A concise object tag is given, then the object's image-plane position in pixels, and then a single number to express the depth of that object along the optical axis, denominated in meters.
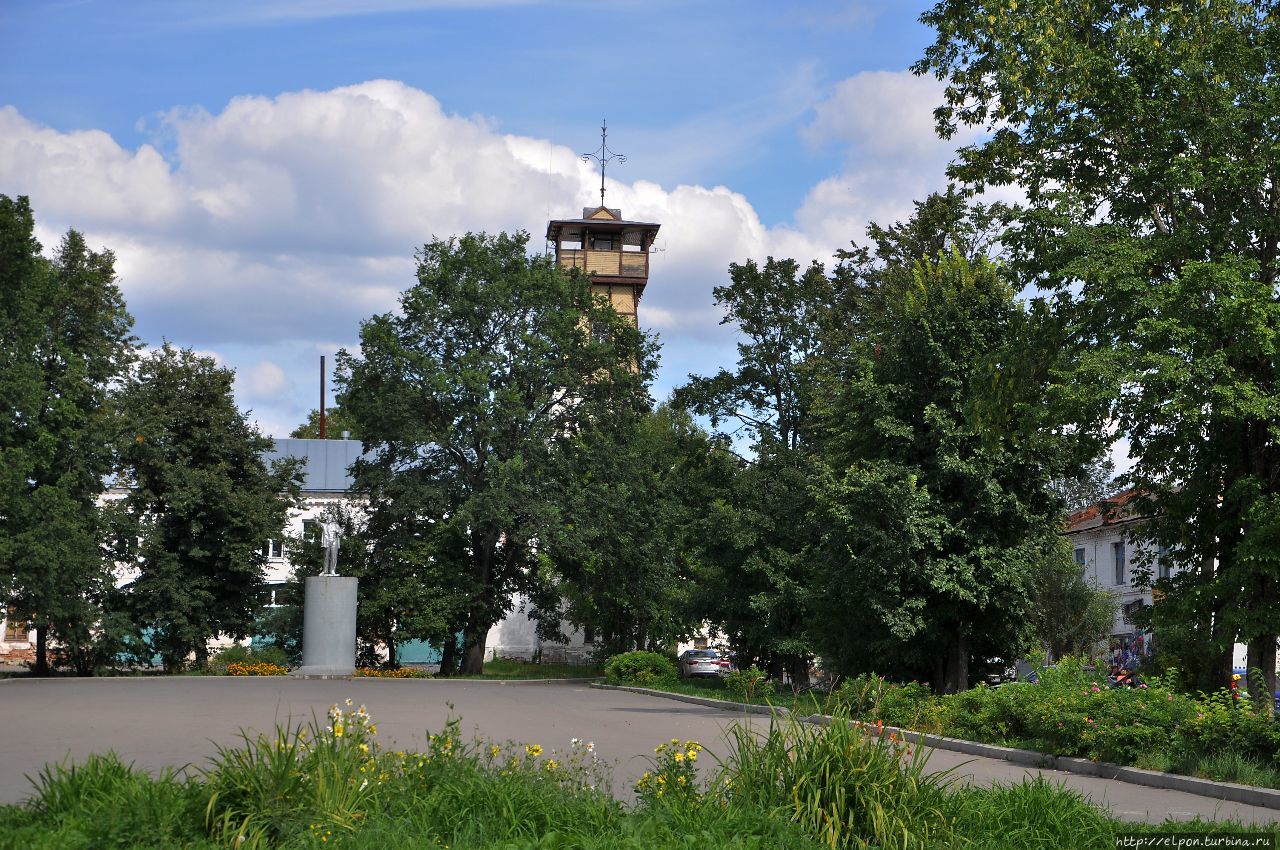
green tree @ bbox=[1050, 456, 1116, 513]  66.38
